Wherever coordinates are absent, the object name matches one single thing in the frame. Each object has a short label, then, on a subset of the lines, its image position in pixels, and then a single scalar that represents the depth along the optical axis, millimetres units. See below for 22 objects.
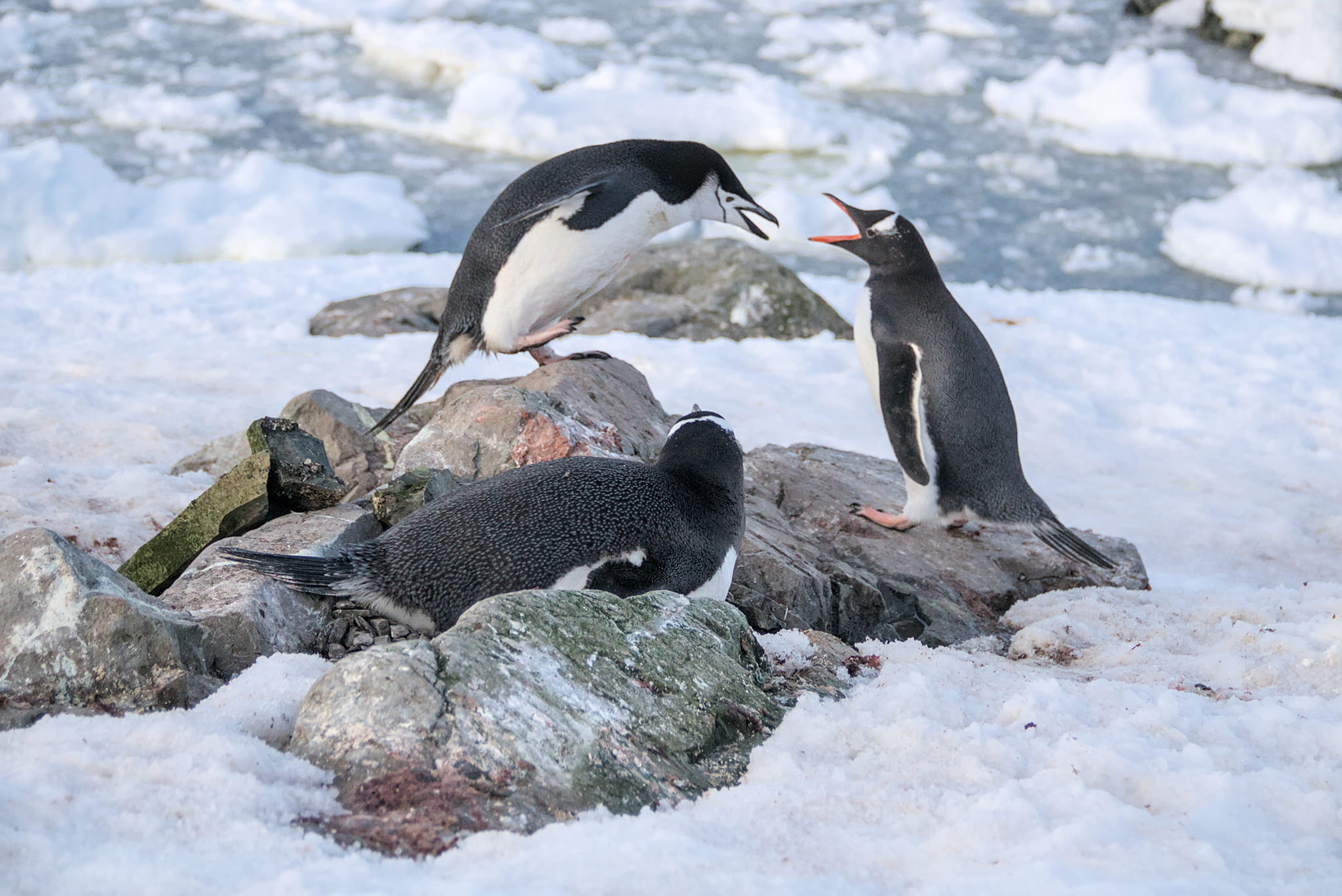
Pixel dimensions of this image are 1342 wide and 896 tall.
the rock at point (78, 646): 3406
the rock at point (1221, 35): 27281
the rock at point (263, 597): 4043
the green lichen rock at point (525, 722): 2949
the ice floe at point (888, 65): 25625
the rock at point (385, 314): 11430
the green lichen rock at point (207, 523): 5164
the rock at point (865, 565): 5410
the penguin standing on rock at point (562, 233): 6922
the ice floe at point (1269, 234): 16844
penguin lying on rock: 4227
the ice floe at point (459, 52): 24500
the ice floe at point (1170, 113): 21469
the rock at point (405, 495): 5125
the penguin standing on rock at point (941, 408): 7086
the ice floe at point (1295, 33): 25047
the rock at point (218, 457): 6992
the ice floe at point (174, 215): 15687
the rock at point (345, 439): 6680
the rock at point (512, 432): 5574
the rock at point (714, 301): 12352
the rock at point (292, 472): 5445
